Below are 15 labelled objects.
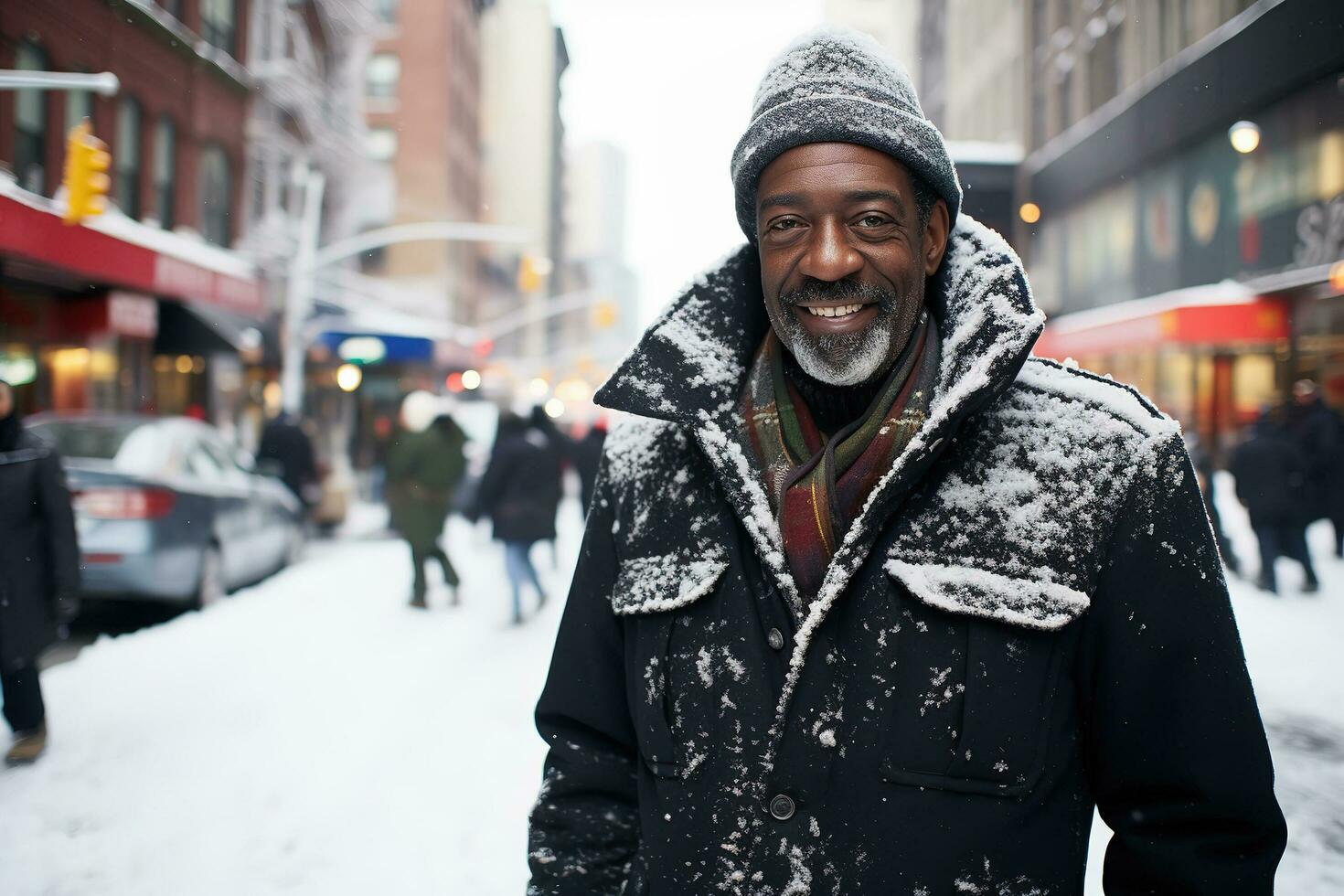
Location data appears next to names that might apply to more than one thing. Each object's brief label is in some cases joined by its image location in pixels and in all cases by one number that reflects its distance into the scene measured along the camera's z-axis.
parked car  7.56
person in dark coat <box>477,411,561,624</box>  8.77
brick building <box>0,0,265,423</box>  7.79
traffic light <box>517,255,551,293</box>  22.92
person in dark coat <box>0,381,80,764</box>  4.92
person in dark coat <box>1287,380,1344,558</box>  7.58
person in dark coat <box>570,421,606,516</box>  13.31
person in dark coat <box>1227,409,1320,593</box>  8.41
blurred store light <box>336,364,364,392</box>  22.30
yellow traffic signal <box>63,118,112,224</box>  8.15
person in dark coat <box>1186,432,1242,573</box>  9.18
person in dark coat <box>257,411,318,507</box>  13.21
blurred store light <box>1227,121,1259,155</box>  8.49
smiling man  1.39
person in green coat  9.38
